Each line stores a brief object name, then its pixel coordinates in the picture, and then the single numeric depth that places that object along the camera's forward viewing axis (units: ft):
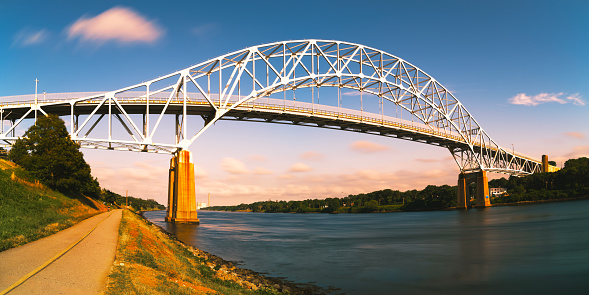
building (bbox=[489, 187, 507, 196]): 617.78
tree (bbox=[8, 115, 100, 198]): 136.56
